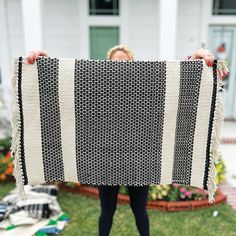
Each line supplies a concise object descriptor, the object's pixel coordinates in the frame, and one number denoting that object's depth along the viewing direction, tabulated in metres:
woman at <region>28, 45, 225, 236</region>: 2.02
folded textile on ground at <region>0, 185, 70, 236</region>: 2.76
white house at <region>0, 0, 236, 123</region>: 5.67
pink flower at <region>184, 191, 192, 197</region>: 3.13
